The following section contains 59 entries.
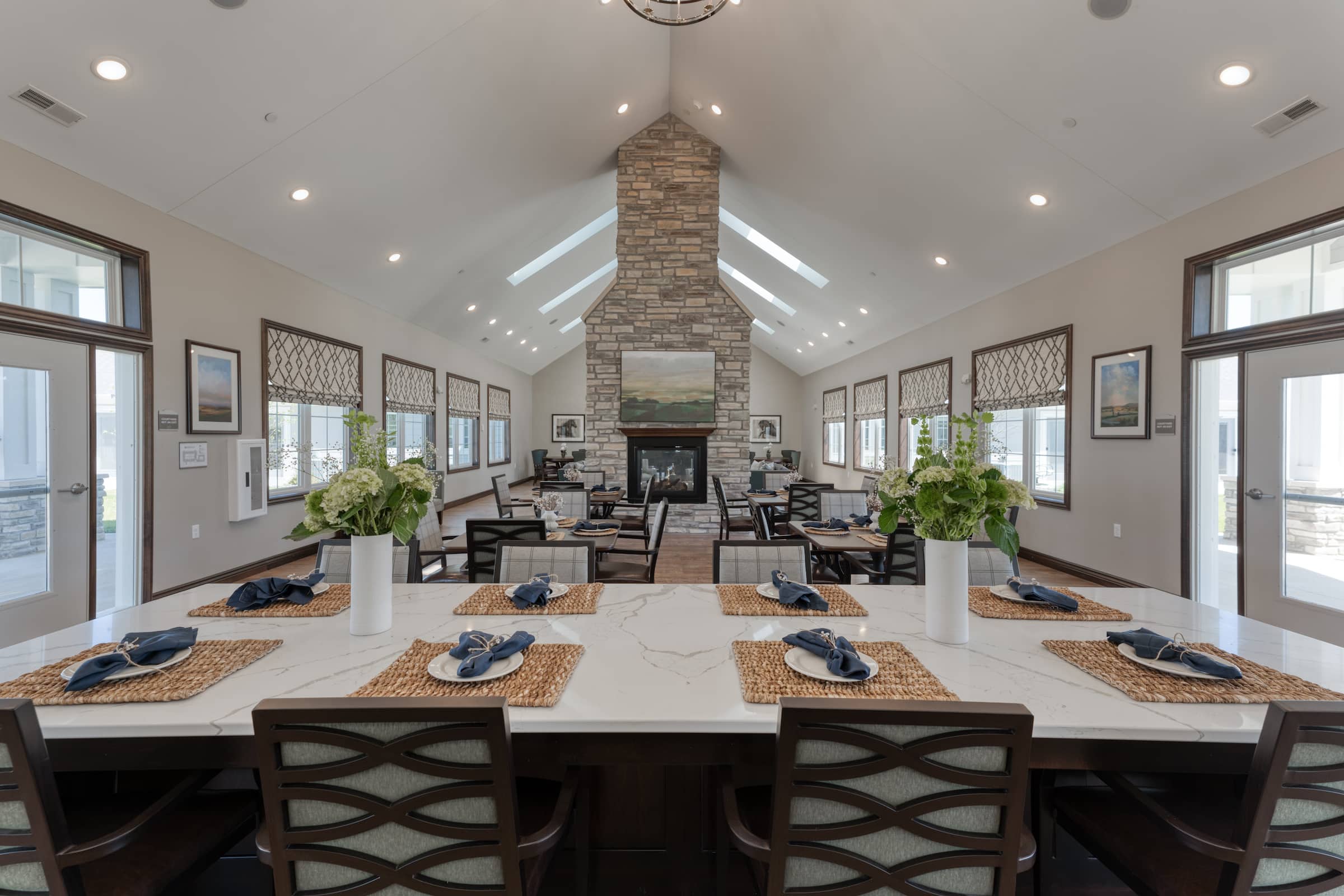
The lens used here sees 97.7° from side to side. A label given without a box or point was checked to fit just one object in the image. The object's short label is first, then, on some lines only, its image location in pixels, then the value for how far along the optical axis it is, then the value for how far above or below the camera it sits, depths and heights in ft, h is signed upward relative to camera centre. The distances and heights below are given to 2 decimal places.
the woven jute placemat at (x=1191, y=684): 3.86 -1.63
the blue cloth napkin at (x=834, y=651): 4.08 -1.50
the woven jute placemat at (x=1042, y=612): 5.57 -1.60
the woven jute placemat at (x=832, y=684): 3.86 -1.62
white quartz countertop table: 3.55 -1.64
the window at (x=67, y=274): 10.95 +3.57
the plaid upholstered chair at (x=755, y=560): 7.48 -1.45
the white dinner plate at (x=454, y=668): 4.09 -1.58
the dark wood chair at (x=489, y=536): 10.21 -1.58
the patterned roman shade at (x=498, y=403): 41.45 +3.29
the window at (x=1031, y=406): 18.25 +1.38
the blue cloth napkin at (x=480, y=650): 4.11 -1.49
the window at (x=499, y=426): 41.55 +1.60
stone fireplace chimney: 25.63 +6.70
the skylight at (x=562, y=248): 31.53 +11.00
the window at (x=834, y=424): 40.37 +1.63
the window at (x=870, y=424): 32.76 +1.34
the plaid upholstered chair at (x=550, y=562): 7.54 -1.49
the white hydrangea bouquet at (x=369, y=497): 4.82 -0.42
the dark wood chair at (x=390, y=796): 3.01 -1.88
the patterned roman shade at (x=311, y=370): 18.43 +2.71
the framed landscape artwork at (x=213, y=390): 14.96 +1.52
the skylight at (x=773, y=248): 29.99 +10.26
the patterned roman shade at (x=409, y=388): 26.18 +2.86
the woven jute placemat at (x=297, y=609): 5.70 -1.59
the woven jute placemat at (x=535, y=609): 5.77 -1.59
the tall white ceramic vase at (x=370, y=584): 5.00 -1.18
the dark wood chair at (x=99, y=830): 3.07 -2.46
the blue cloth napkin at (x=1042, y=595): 5.71 -1.48
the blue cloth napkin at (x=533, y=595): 5.86 -1.48
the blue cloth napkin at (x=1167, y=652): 4.06 -1.52
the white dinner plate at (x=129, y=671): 4.08 -1.59
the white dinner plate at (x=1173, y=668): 4.12 -1.59
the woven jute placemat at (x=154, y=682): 3.84 -1.63
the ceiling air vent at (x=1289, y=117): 9.85 +5.71
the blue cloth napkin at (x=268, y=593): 5.81 -1.47
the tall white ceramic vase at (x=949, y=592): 4.87 -1.21
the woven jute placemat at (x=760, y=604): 5.73 -1.60
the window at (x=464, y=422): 34.35 +1.56
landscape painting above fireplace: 26.53 +2.80
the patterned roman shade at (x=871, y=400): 32.42 +2.74
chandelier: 15.69 +12.33
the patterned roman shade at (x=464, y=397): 34.09 +3.08
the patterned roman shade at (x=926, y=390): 25.38 +2.61
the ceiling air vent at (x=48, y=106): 10.03 +6.03
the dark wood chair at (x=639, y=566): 11.13 -2.53
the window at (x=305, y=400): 18.38 +1.64
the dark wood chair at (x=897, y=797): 2.96 -1.85
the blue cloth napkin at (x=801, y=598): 5.80 -1.50
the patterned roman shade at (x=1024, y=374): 18.16 +2.49
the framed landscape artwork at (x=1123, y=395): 14.76 +1.37
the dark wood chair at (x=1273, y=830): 3.06 -2.19
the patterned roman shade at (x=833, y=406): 40.45 +2.94
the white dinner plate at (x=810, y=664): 4.09 -1.59
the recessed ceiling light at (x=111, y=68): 10.21 +6.67
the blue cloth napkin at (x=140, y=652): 3.97 -1.50
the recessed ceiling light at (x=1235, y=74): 9.85 +6.31
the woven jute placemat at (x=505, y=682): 3.85 -1.61
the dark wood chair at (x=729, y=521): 18.44 -2.50
